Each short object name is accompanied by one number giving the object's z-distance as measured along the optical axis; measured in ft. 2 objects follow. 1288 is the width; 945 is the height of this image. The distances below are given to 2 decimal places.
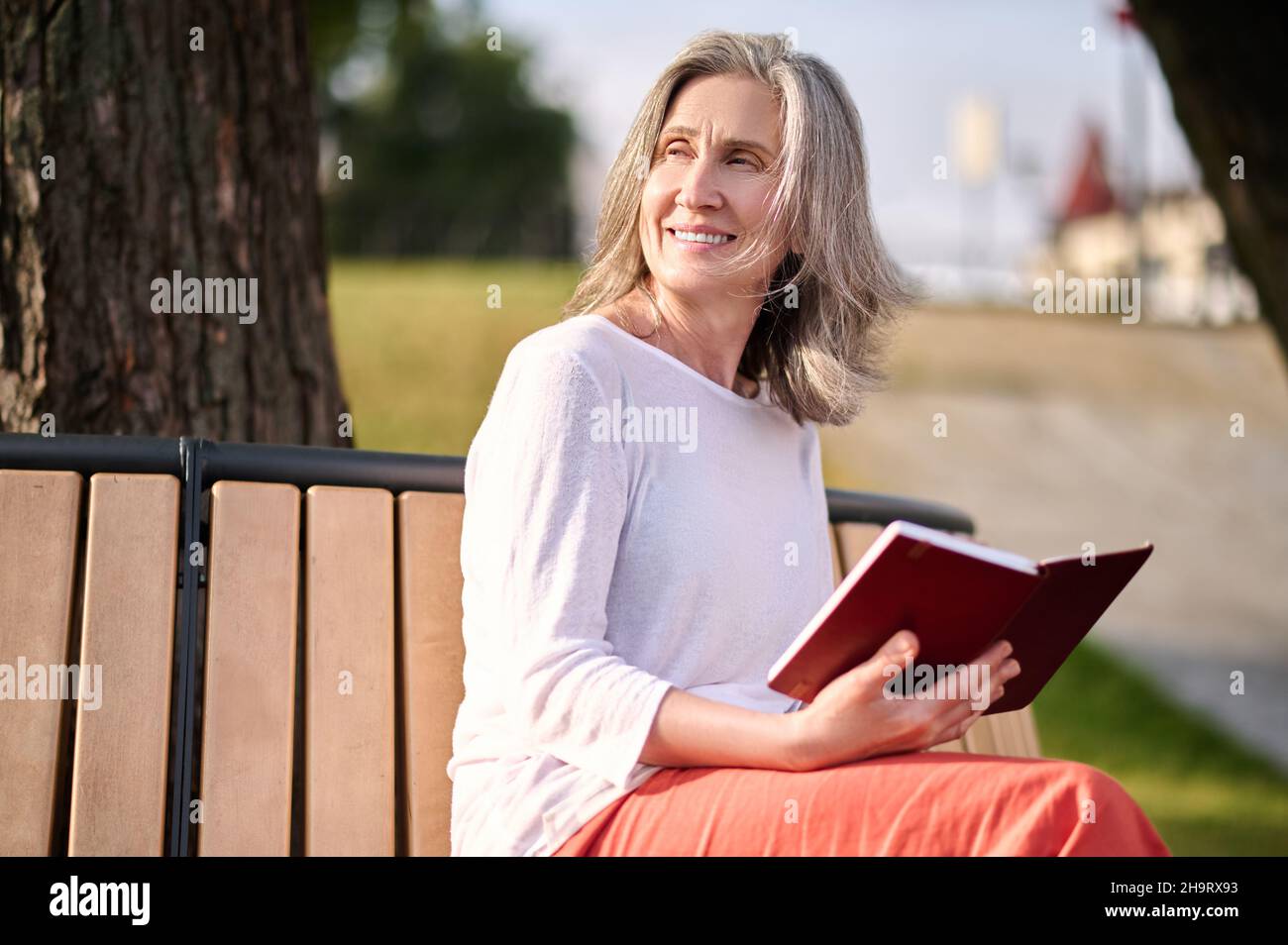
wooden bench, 8.18
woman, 7.26
